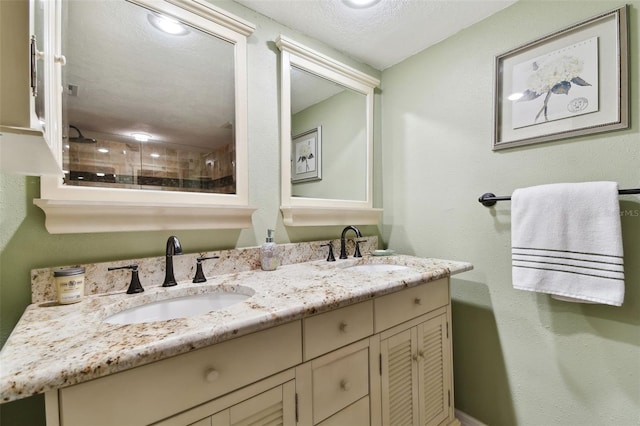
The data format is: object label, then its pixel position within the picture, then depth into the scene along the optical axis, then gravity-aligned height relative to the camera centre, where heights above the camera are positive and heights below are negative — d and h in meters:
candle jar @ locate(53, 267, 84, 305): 0.83 -0.22
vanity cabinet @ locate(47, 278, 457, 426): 0.58 -0.46
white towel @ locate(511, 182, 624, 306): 1.01 -0.14
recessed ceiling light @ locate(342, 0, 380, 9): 1.33 +0.99
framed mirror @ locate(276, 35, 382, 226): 1.46 +0.41
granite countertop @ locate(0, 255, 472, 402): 0.49 -0.27
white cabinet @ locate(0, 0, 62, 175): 0.42 +0.21
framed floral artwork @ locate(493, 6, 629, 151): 1.08 +0.53
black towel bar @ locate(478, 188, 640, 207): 1.33 +0.04
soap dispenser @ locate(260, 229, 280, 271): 1.27 -0.21
